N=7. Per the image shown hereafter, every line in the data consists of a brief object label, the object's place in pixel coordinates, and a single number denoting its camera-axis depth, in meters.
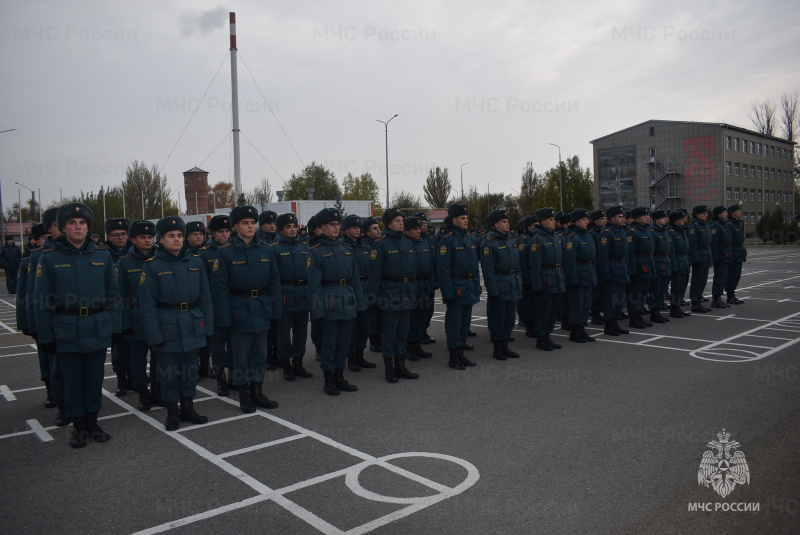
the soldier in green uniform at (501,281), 8.95
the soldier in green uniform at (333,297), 7.16
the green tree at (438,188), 75.31
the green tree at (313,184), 75.44
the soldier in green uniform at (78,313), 5.46
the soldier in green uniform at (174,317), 5.90
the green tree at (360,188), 71.81
